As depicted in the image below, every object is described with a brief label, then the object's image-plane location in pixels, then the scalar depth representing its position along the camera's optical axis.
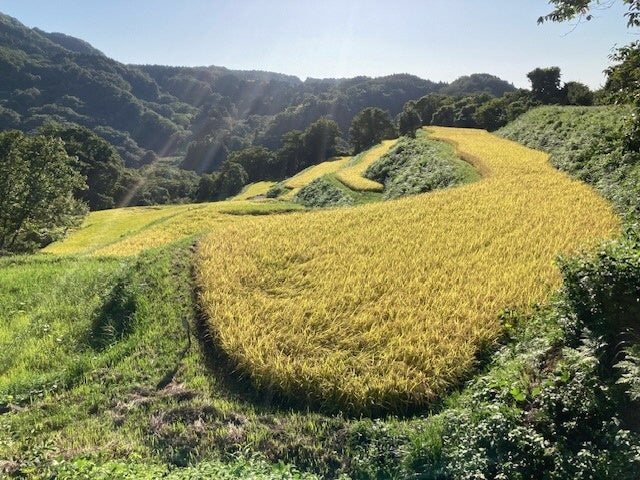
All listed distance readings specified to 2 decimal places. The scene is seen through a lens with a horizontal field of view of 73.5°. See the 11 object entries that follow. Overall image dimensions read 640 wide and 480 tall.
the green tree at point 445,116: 69.38
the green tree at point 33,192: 24.45
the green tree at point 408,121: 63.22
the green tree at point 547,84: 53.94
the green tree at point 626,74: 8.07
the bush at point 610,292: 5.84
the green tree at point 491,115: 54.94
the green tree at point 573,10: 7.39
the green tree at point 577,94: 47.91
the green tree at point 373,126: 71.69
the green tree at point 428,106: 78.44
